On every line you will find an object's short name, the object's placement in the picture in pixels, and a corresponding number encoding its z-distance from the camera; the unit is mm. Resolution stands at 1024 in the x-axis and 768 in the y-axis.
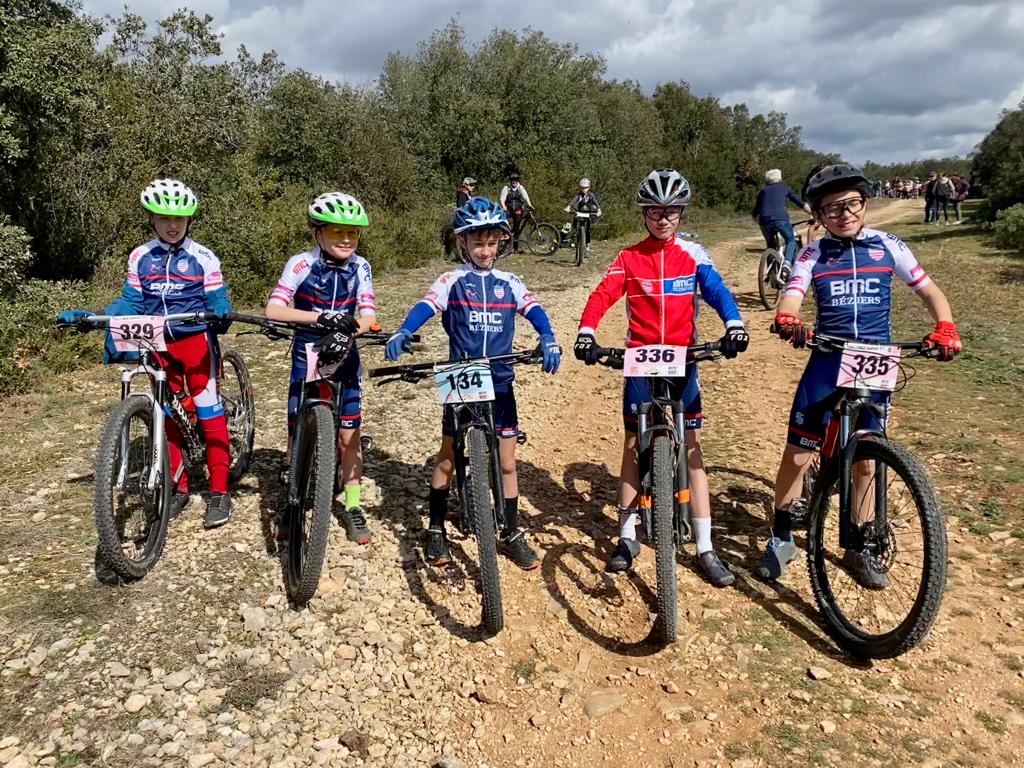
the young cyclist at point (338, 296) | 4297
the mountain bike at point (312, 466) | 3760
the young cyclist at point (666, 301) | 3975
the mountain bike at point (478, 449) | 3609
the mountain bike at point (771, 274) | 11734
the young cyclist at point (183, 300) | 4473
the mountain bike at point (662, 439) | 3607
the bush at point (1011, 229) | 16406
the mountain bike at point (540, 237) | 19750
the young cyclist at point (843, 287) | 3725
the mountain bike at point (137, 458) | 3758
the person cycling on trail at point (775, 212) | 11422
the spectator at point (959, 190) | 26755
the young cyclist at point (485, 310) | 4004
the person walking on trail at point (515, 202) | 18047
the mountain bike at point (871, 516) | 3148
